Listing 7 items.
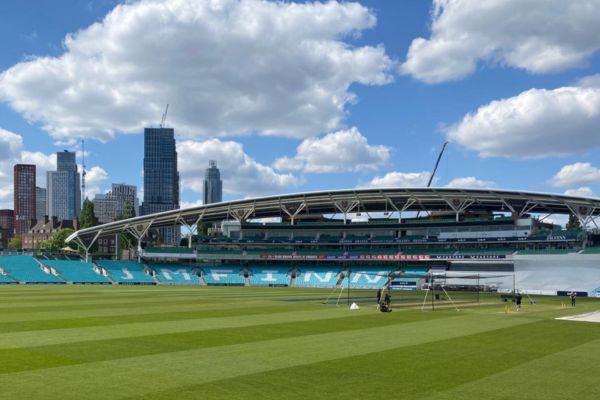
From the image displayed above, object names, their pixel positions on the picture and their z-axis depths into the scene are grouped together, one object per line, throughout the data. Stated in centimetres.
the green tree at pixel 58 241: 14750
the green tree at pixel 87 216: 13962
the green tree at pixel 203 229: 17202
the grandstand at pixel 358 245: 9012
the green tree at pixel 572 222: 14738
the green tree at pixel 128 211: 15762
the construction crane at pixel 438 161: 15212
